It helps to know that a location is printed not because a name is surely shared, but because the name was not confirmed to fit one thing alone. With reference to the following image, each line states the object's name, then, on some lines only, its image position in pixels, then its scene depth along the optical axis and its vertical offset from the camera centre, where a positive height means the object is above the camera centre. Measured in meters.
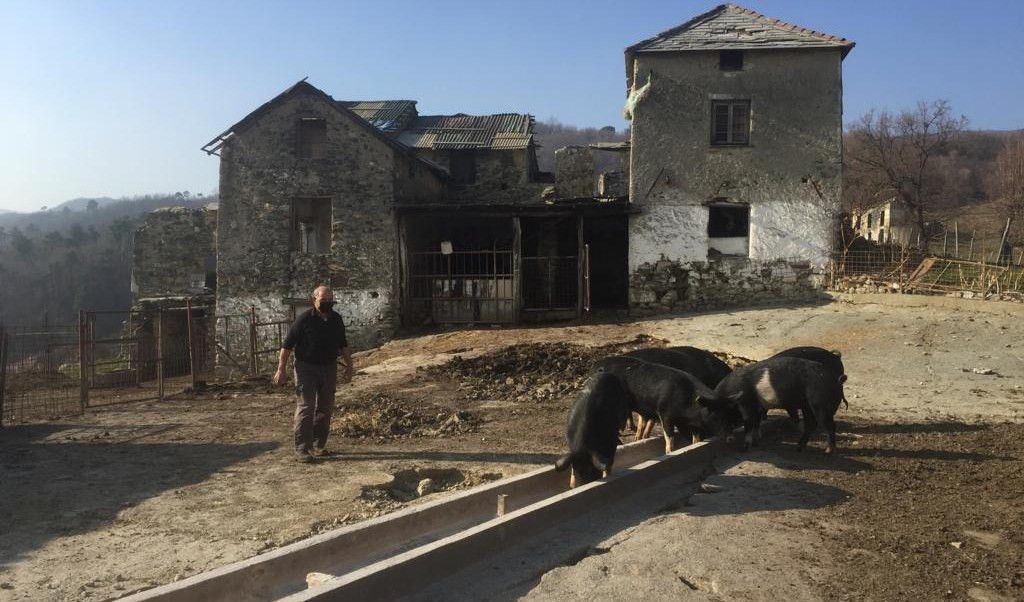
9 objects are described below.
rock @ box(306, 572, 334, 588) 3.91 -1.64
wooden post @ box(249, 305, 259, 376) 14.85 -1.54
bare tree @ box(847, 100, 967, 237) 31.41 +5.65
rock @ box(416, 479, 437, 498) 6.64 -1.94
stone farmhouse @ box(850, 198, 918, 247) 29.41 +2.58
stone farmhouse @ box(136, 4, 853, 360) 19.23 +2.17
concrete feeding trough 3.67 -1.62
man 7.44 -0.91
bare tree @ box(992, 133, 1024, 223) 33.56 +5.24
